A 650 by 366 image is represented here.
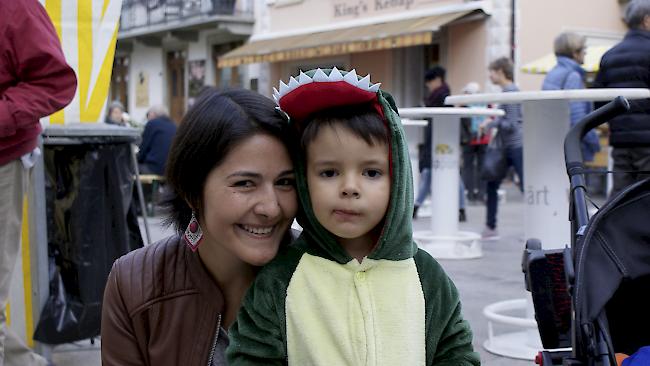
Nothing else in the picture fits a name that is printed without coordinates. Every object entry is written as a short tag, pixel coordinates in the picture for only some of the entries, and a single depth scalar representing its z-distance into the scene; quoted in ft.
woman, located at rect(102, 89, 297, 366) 6.57
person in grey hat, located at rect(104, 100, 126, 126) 45.11
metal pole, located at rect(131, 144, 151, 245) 13.20
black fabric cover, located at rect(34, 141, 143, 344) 12.65
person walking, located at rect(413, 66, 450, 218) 32.86
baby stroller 7.16
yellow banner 13.38
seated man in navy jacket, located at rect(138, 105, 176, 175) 37.27
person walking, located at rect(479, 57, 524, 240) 27.25
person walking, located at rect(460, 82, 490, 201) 35.88
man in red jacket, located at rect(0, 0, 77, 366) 10.29
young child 6.26
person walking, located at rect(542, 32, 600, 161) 23.11
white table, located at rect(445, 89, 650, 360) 14.61
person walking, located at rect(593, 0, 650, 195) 18.04
